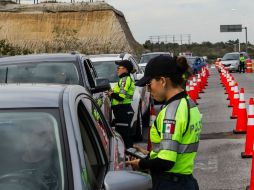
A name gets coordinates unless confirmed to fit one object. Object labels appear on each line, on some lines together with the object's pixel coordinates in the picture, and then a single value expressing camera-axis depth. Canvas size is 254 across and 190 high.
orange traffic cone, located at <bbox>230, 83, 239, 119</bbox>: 16.37
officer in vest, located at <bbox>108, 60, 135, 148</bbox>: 10.53
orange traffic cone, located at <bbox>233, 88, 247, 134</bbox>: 13.35
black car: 9.18
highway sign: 101.75
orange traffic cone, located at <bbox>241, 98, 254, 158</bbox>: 10.45
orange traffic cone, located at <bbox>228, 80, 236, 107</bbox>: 19.64
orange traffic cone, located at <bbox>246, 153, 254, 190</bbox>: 7.60
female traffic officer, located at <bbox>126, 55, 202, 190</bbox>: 4.42
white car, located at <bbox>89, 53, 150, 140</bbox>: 12.41
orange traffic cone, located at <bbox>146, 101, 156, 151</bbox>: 13.67
